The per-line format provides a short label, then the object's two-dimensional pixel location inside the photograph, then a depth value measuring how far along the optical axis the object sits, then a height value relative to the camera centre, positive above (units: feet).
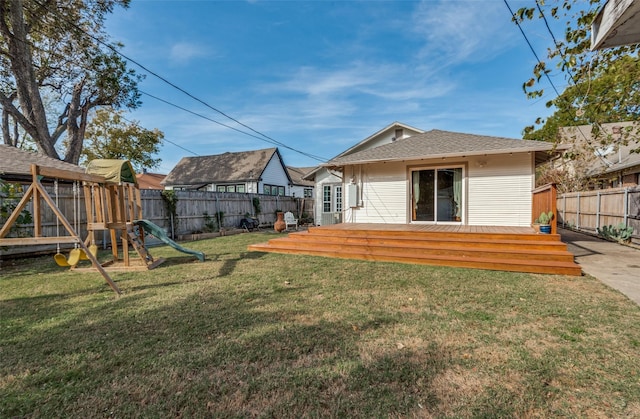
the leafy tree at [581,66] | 10.93 +5.79
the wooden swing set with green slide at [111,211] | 14.71 -0.44
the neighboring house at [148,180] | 112.19 +10.10
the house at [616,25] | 5.89 +3.90
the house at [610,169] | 43.04 +4.69
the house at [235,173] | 73.77 +8.18
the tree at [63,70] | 36.11 +20.01
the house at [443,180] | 26.68 +2.12
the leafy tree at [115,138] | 70.68 +16.98
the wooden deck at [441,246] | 19.03 -3.63
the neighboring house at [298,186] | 92.32 +5.32
